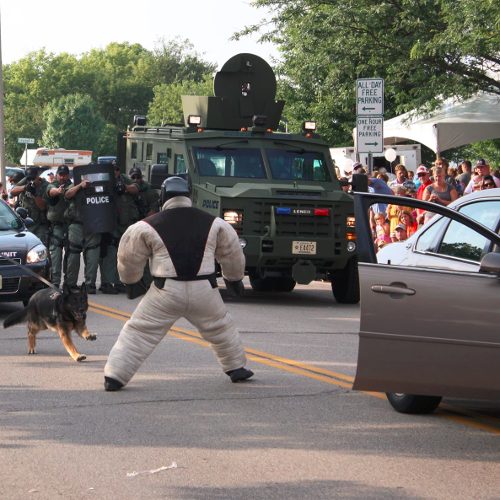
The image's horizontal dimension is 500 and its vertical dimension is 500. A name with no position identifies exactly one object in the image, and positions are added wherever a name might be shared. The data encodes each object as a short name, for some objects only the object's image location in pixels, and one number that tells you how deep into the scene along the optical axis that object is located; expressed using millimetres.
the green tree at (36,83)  100938
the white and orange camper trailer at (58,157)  53750
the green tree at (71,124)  89938
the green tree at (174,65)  112438
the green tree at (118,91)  107250
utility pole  33688
